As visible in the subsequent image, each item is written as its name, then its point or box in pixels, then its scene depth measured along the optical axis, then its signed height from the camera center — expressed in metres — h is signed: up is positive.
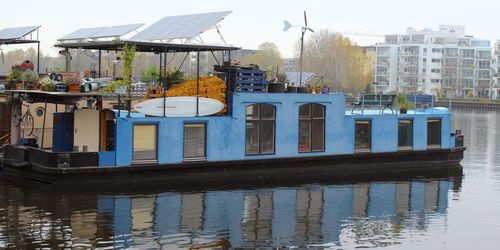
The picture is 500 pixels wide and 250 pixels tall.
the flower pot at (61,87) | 22.02 +0.11
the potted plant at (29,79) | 23.38 +0.37
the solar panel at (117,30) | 27.24 +2.44
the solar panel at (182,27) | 24.30 +2.40
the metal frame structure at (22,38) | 29.75 +2.21
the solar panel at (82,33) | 30.35 +2.55
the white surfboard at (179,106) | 23.16 -0.43
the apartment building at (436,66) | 153.62 +7.47
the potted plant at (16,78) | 23.73 +0.40
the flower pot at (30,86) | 23.34 +0.13
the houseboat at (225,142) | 22.36 -1.67
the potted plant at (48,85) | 22.33 +0.17
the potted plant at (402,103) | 30.03 -0.20
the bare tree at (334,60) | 107.88 +5.61
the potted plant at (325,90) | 27.36 +0.26
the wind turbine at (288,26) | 28.58 +2.82
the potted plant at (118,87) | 21.81 +0.15
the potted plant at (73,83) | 22.00 +0.25
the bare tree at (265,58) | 112.71 +6.19
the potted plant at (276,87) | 25.72 +0.31
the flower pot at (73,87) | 21.98 +0.11
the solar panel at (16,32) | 29.90 +2.53
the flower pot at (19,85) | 23.66 +0.16
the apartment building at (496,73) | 156.80 +6.10
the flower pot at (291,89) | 26.19 +0.25
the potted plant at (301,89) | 26.48 +0.27
